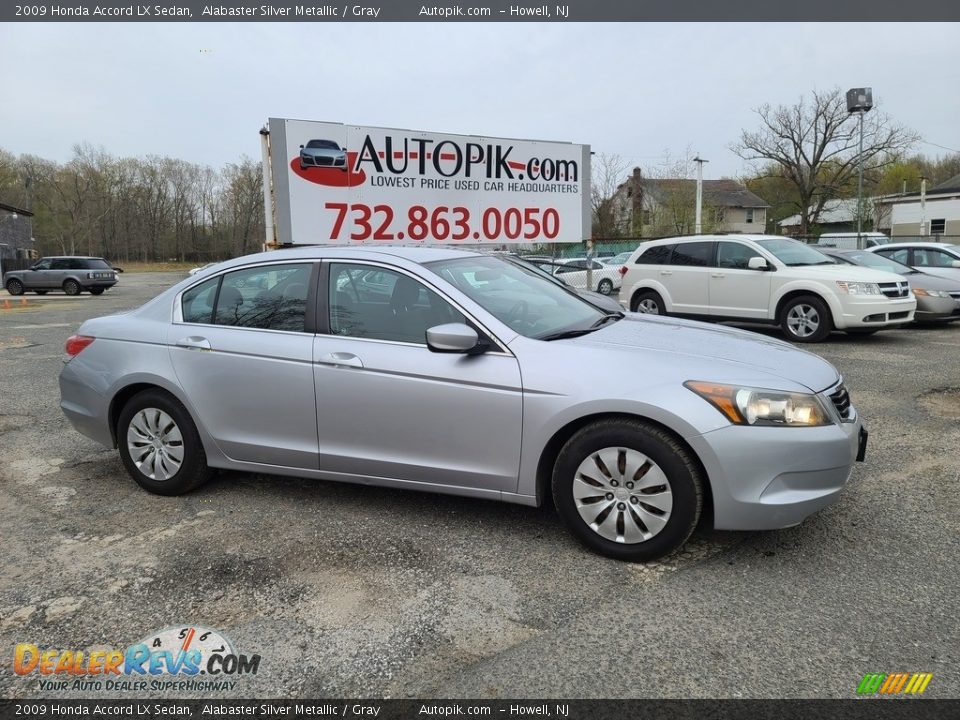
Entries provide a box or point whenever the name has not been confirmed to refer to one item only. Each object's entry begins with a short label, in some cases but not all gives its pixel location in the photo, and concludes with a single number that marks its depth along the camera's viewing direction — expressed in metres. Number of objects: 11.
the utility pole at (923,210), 45.91
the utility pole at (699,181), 34.17
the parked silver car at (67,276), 29.30
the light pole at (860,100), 35.56
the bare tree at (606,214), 41.81
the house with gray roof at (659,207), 48.50
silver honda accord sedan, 3.21
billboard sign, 9.13
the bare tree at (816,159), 50.94
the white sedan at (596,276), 21.12
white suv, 10.20
